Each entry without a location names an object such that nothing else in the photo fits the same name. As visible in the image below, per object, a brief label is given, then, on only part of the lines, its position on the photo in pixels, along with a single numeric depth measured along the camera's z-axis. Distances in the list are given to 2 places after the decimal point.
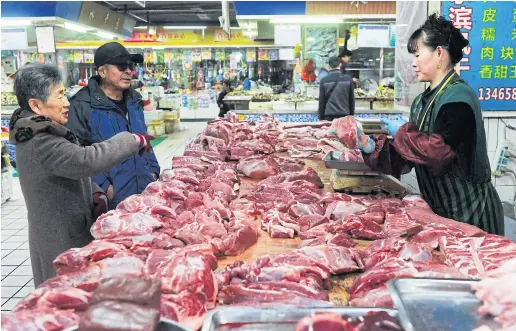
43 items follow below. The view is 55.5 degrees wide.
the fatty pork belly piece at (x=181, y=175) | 3.86
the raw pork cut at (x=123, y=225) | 2.73
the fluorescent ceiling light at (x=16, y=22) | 10.07
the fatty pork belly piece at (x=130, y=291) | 1.32
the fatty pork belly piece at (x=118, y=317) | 1.23
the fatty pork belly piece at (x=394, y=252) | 2.31
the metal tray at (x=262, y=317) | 1.43
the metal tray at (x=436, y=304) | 1.41
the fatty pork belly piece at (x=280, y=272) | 2.17
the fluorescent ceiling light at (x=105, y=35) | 14.09
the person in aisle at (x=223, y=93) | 14.29
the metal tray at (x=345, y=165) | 3.95
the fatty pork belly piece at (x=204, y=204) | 3.12
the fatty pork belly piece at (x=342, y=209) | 3.10
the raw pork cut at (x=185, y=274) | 2.00
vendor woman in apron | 3.16
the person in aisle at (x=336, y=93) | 9.00
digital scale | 3.77
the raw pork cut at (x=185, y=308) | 1.84
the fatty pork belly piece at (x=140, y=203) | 3.08
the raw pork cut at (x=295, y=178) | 4.02
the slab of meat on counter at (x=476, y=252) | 2.22
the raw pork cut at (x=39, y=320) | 1.67
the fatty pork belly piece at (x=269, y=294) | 2.00
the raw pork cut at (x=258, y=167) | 4.39
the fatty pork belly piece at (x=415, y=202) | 3.25
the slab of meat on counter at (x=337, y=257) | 2.33
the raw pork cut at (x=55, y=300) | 1.86
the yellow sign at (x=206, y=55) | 21.94
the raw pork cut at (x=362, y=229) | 2.83
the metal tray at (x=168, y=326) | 1.32
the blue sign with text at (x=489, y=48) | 5.54
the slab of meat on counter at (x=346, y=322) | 1.39
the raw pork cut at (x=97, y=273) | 2.05
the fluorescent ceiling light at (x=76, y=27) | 11.11
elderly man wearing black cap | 4.20
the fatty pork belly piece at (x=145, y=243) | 2.49
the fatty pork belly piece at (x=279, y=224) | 2.86
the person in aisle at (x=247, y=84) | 17.65
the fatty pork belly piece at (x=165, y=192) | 3.42
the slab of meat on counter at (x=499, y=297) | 1.44
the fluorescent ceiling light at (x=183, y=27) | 21.51
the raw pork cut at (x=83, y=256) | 2.29
